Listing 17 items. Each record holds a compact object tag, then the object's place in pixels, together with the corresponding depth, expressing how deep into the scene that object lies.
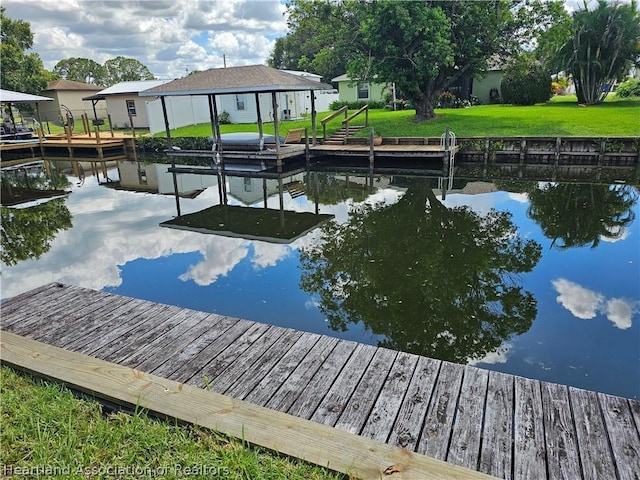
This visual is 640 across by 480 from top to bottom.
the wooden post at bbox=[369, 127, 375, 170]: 16.25
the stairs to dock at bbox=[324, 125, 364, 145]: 18.42
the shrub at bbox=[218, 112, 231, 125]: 28.20
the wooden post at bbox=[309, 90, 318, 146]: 17.92
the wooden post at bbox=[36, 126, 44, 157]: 23.77
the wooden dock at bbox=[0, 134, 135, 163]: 22.56
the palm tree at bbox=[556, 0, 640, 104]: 23.28
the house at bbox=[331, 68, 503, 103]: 29.27
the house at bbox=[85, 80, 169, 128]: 27.89
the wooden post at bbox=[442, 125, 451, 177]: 15.26
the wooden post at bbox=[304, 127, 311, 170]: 17.26
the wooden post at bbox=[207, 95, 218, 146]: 17.38
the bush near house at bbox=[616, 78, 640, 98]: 27.94
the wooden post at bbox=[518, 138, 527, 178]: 15.86
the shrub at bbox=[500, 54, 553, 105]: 26.16
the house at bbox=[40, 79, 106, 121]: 35.44
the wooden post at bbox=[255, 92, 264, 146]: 16.86
